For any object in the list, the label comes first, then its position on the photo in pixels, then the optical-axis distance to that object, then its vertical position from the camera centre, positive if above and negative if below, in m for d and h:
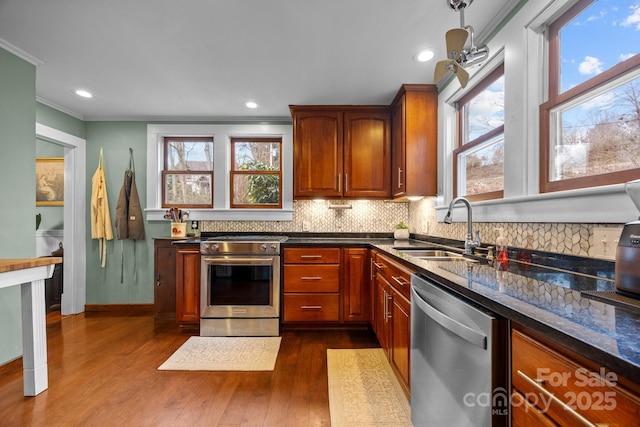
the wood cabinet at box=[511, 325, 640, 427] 0.52 -0.36
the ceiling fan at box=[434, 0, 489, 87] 1.46 +0.84
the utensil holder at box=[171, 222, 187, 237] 3.38 -0.19
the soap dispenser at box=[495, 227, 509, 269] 1.62 -0.22
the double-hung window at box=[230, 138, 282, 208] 3.68 +0.50
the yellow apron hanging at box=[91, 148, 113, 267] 3.52 -0.01
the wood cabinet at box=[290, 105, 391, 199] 3.22 +0.70
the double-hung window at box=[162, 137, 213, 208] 3.69 +0.46
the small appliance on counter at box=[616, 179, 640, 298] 0.79 -0.12
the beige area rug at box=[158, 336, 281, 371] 2.24 -1.19
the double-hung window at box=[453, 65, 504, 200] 2.02 +0.54
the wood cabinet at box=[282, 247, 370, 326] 2.91 -0.73
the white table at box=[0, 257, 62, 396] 1.81 -0.68
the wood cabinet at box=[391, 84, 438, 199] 2.76 +0.68
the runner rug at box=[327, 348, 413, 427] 1.66 -1.17
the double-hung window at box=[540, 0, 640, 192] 1.17 +0.52
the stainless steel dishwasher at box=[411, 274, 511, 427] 0.84 -0.52
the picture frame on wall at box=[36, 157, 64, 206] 4.07 +0.43
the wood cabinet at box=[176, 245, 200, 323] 3.01 -0.75
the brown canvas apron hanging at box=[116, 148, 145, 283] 3.51 +0.00
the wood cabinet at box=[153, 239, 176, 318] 3.21 -0.72
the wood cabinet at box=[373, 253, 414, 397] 1.68 -0.69
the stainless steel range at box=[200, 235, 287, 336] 2.89 -0.76
